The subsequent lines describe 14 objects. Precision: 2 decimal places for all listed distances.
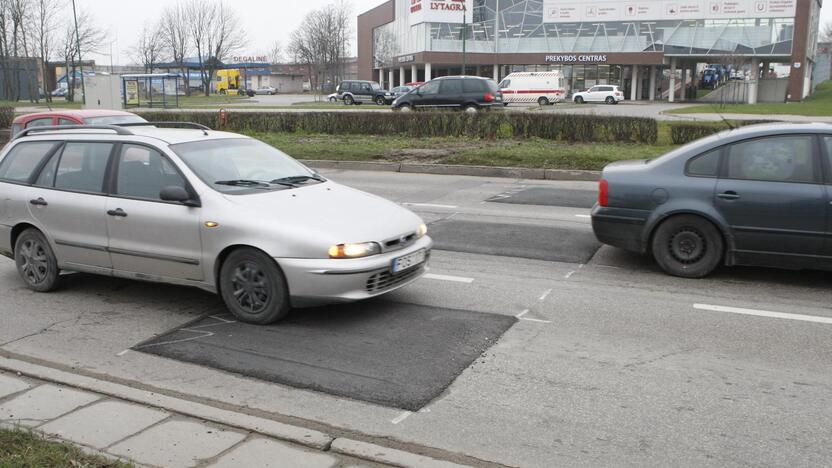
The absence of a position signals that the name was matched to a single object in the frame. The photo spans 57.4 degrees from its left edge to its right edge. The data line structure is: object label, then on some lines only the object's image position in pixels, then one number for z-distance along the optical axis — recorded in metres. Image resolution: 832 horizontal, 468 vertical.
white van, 51.41
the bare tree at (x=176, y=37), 91.94
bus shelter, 47.44
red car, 14.77
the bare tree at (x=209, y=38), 92.62
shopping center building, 60.81
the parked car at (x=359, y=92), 54.19
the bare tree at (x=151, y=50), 89.79
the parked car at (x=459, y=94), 28.84
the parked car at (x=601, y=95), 58.16
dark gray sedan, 7.06
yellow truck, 97.38
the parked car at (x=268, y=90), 100.69
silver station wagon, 5.86
